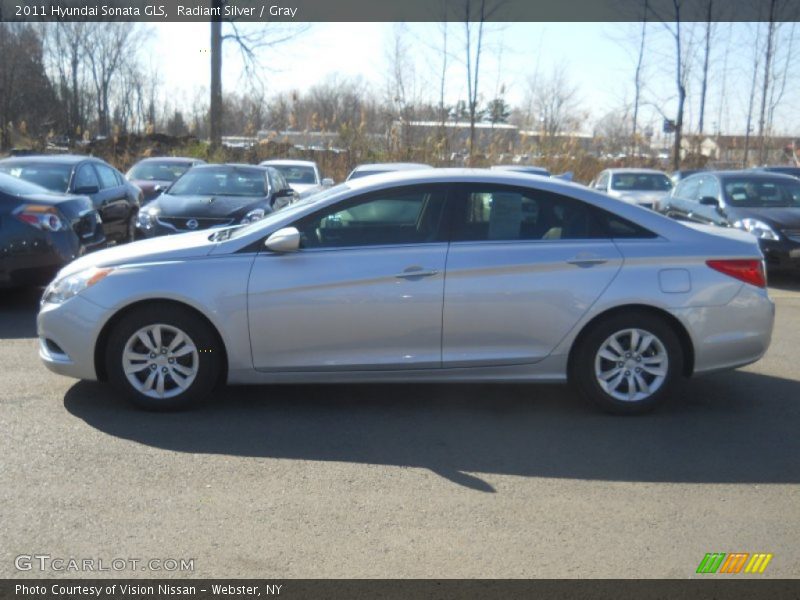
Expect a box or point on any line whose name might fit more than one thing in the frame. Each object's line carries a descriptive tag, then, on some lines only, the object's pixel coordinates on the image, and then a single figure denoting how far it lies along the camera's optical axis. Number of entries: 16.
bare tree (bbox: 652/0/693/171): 29.81
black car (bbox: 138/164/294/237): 12.48
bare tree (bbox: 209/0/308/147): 30.09
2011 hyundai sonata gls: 5.75
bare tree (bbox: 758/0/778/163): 27.86
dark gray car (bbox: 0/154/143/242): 12.25
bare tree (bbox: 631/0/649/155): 31.49
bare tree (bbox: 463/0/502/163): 28.95
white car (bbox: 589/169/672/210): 19.70
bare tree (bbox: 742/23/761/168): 32.00
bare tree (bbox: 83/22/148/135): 39.22
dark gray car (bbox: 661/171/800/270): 12.23
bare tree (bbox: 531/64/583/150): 34.75
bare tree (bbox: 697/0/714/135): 28.47
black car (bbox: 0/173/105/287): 9.13
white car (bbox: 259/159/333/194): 20.19
